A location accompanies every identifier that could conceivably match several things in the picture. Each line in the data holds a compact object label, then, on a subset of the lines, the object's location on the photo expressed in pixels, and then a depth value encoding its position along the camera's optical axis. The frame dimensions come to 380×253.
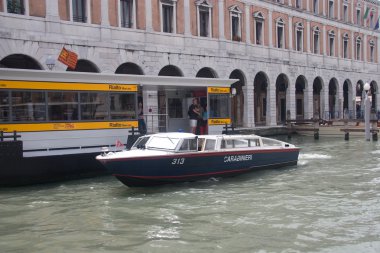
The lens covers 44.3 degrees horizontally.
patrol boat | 11.63
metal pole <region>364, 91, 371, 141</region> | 24.41
